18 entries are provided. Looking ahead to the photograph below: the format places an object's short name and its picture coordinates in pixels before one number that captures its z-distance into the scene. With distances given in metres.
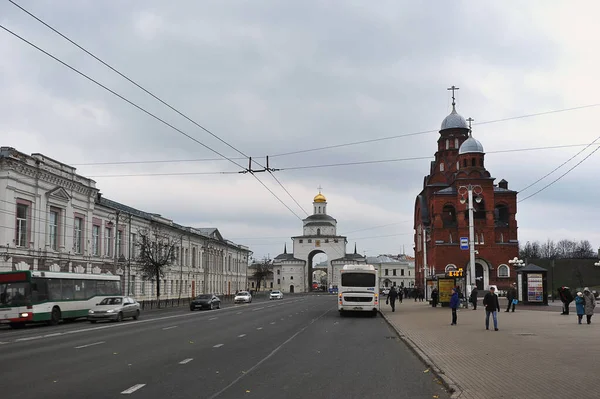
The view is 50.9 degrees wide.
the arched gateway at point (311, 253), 150.75
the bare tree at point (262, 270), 152.50
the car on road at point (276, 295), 92.06
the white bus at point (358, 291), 36.06
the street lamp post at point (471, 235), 44.28
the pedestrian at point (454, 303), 26.12
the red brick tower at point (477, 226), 78.12
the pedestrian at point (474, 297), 38.75
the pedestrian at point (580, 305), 24.59
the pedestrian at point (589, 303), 24.33
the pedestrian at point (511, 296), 35.53
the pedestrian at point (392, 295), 41.19
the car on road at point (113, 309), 32.47
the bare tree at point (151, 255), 55.72
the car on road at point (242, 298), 70.38
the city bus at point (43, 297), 29.53
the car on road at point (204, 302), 50.25
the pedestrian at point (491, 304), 22.50
